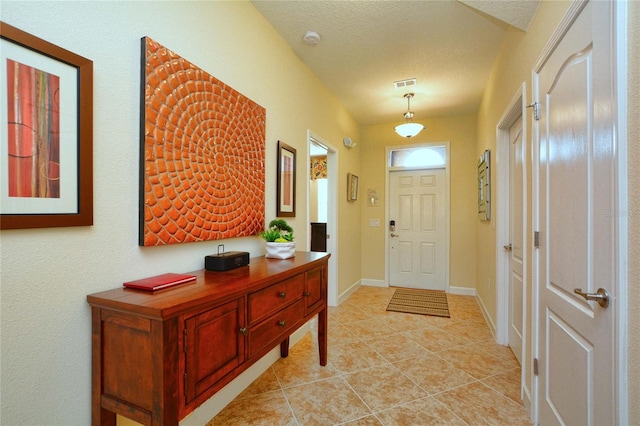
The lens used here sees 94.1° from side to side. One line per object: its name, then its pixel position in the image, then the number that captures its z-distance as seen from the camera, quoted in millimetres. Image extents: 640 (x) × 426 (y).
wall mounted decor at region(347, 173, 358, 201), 4481
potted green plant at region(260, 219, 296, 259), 2072
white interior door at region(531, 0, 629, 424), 930
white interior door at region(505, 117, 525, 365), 2348
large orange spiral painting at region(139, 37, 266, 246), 1369
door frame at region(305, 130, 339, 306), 3936
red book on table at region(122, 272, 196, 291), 1214
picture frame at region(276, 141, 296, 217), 2506
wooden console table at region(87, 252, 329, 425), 1026
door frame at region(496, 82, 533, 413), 2725
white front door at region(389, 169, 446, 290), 4781
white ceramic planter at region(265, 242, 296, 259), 2070
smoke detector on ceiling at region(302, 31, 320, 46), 2486
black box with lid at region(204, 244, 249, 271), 1632
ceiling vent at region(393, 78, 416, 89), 3367
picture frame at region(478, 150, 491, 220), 3229
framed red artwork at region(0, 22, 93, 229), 935
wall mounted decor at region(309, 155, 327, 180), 6461
